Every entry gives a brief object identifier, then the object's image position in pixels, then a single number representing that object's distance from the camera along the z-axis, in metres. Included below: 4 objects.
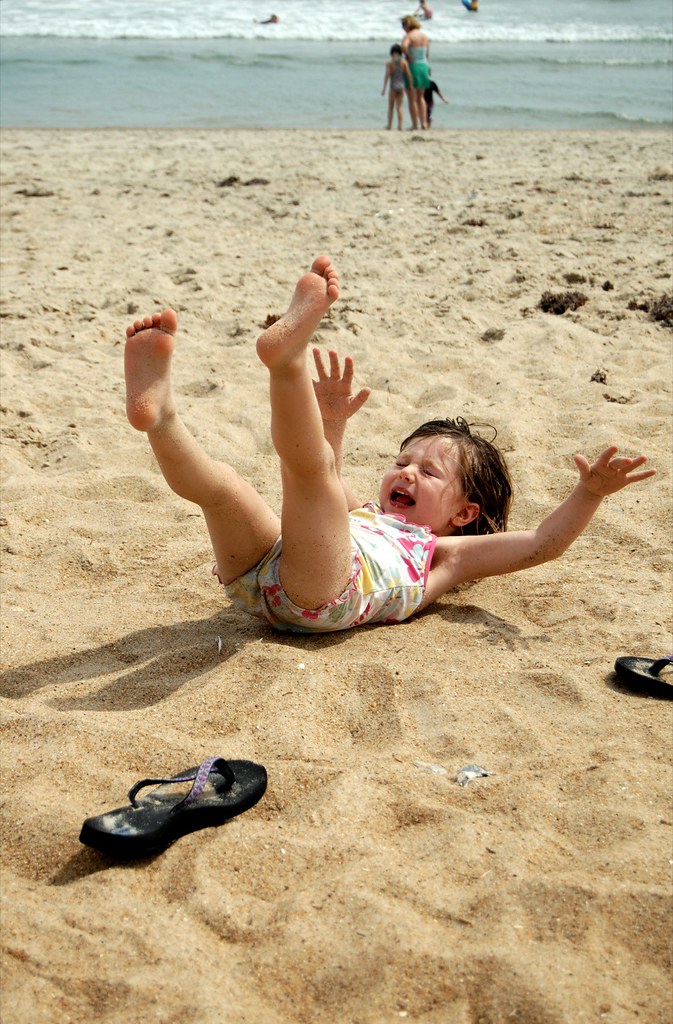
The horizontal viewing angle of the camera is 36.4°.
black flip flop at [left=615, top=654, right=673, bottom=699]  2.73
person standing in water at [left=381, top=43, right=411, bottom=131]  14.36
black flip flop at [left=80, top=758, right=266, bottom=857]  2.05
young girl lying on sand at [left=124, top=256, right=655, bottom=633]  2.71
